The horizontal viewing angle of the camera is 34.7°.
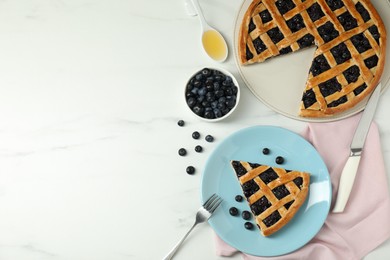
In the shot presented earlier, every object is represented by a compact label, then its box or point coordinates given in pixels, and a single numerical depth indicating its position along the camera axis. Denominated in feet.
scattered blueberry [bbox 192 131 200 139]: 7.75
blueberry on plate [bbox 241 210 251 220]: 7.56
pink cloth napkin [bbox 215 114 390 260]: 7.51
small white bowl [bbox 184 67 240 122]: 7.65
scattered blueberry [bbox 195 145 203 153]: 7.75
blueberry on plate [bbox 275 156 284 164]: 7.68
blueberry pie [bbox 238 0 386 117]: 7.68
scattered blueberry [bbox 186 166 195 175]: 7.72
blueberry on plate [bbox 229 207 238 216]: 7.57
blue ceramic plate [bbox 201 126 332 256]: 7.50
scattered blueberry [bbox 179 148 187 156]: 7.76
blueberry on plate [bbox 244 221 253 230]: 7.54
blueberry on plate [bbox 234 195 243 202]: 7.63
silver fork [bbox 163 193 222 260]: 7.53
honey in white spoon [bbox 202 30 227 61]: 7.91
